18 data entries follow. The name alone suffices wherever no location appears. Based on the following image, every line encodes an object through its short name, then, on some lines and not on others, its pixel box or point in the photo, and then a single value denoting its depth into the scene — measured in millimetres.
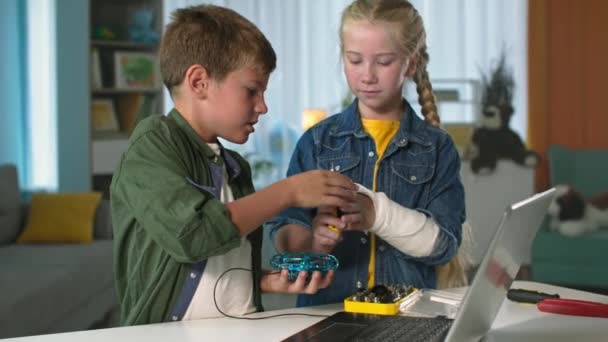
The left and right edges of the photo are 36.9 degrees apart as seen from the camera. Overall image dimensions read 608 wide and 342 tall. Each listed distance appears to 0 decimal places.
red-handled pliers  1518
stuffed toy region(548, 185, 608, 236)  4941
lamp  5570
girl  1704
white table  1325
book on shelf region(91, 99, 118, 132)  5785
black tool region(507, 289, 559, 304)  1594
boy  1355
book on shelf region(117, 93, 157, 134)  5949
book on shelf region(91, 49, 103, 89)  5703
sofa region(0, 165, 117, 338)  3492
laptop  1097
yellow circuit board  1445
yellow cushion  4809
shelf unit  5770
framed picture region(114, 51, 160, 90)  5820
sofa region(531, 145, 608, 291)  4820
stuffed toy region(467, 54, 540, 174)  5340
